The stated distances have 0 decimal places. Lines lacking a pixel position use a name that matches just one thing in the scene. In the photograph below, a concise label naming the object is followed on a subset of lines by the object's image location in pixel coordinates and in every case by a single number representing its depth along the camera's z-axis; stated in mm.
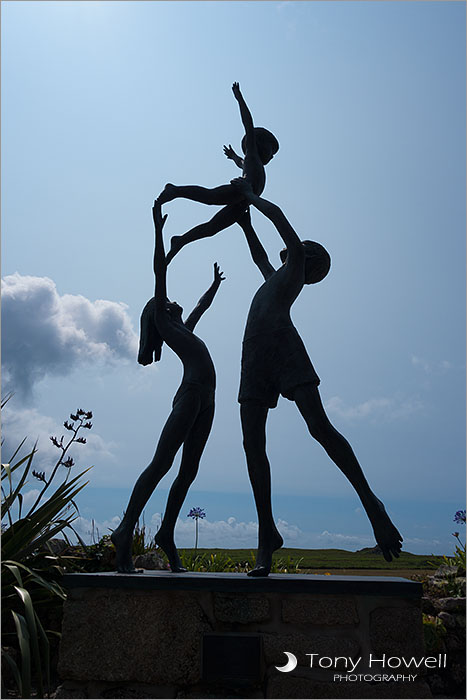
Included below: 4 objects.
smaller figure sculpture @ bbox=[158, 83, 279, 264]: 4680
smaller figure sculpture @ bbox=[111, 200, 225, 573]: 4117
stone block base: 3395
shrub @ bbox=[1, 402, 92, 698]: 4996
